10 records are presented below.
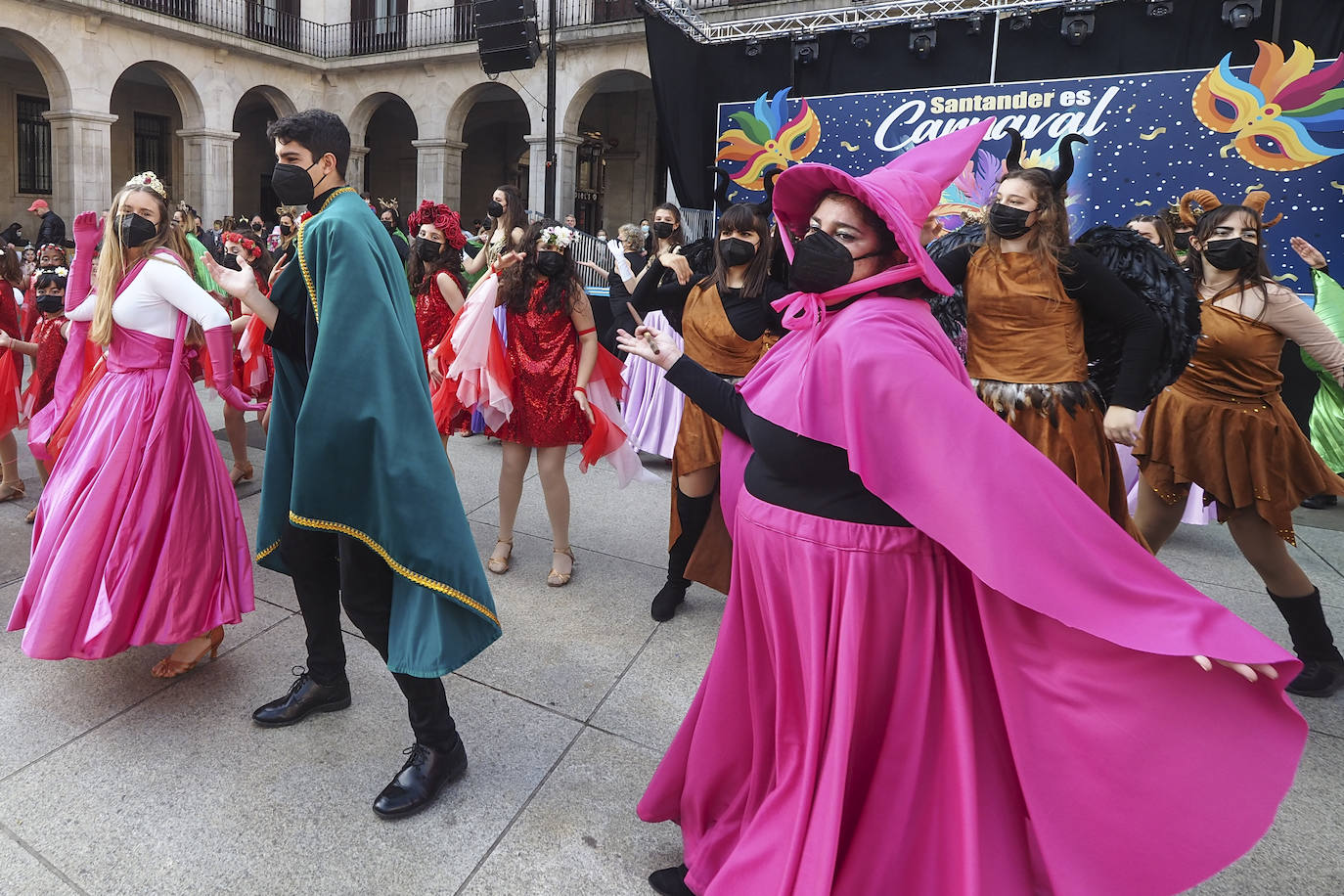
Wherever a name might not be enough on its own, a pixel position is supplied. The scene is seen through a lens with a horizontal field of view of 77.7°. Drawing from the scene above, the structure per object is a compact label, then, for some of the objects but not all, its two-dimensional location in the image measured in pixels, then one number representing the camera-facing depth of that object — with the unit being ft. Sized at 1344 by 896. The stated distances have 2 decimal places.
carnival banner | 26.66
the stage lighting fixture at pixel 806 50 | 35.70
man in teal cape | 7.04
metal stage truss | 31.68
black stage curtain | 29.33
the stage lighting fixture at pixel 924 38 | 33.37
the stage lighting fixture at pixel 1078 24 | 30.83
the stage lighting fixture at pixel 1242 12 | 28.30
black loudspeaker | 38.68
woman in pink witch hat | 5.05
